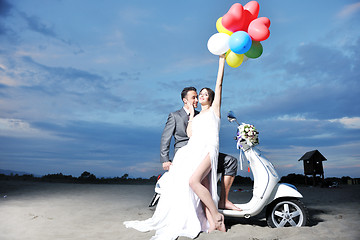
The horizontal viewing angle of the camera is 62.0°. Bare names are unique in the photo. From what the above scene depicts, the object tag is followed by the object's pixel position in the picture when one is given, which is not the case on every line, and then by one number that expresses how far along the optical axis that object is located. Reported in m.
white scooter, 3.54
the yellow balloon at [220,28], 3.88
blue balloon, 3.53
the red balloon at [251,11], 3.81
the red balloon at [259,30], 3.62
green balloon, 3.80
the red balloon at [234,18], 3.60
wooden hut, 12.42
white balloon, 3.71
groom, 4.01
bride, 3.47
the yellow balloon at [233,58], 3.79
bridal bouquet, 3.62
